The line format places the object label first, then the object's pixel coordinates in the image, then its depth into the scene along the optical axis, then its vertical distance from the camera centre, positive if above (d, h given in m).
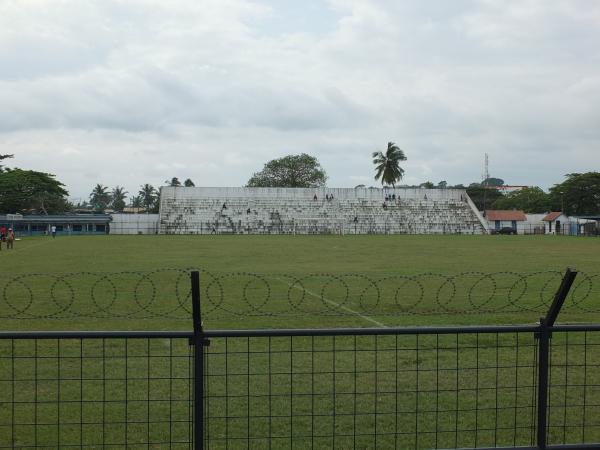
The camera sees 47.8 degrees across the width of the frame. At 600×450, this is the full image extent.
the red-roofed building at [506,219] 106.50 -0.16
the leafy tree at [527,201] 125.11 +3.41
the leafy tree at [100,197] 188.94 +5.25
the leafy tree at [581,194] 102.62 +3.79
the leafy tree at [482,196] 143.12 +4.72
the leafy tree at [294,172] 125.50 +8.29
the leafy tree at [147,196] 167.25 +5.03
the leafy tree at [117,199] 187.52 +4.67
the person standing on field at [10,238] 44.25 -1.52
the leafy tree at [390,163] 112.06 +9.03
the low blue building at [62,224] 83.69 -1.14
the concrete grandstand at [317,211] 90.06 +0.83
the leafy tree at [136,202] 182.46 +3.77
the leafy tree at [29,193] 95.88 +3.23
